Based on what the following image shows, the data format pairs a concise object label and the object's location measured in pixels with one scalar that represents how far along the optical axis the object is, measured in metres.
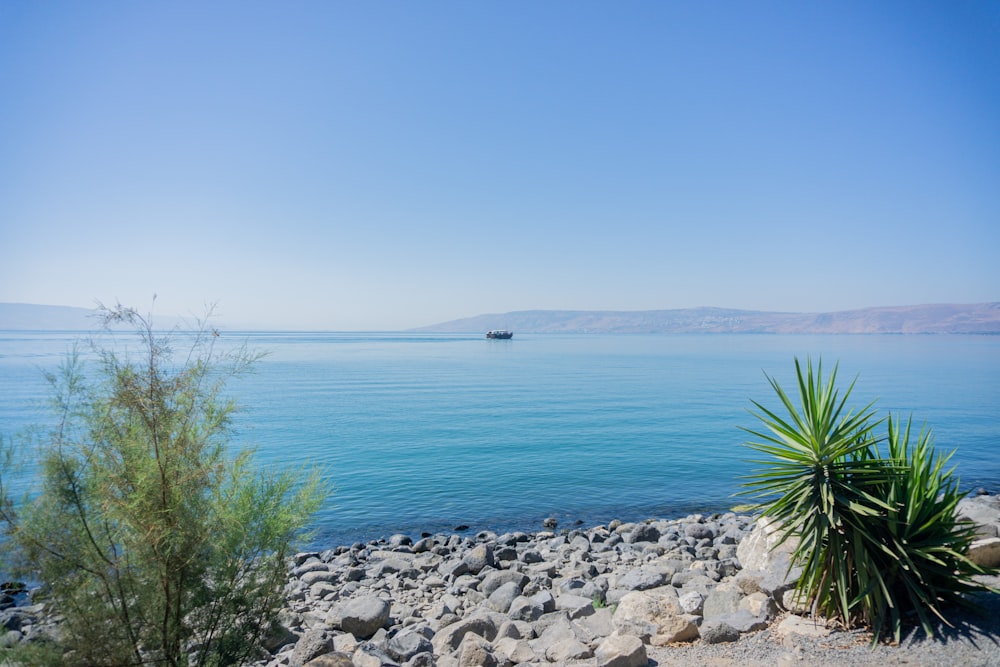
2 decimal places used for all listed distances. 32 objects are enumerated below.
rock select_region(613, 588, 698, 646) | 7.64
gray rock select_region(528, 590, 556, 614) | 9.75
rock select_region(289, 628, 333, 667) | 7.43
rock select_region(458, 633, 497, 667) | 7.25
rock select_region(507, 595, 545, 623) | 9.38
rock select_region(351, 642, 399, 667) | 7.47
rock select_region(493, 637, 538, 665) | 7.41
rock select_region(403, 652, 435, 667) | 7.48
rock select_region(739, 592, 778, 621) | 7.62
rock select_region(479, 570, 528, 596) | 11.21
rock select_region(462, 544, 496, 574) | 12.49
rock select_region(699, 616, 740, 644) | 7.23
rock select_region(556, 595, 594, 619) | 9.45
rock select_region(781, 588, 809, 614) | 7.31
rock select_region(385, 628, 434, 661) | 7.95
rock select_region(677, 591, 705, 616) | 8.83
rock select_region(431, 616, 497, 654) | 8.27
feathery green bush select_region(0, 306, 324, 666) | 5.32
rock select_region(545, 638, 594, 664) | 7.16
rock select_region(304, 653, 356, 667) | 7.02
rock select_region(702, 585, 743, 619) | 8.55
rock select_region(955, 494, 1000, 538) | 10.04
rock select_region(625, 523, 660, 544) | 15.10
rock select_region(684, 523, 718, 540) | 15.09
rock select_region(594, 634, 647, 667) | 6.50
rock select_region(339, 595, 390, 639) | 9.19
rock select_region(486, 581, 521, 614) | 10.22
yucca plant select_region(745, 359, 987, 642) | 6.59
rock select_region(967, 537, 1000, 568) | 7.86
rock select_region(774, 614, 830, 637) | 6.78
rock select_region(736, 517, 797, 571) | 9.66
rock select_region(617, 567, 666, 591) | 11.09
